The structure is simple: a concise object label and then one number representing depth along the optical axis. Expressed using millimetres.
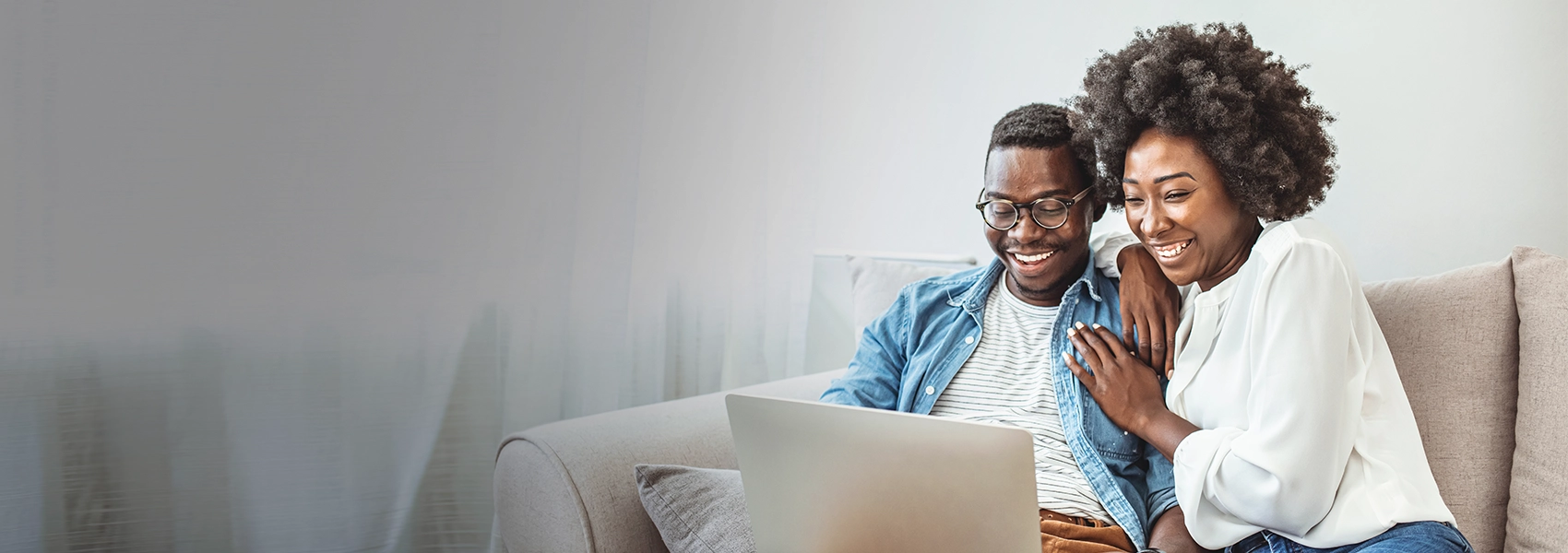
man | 1192
